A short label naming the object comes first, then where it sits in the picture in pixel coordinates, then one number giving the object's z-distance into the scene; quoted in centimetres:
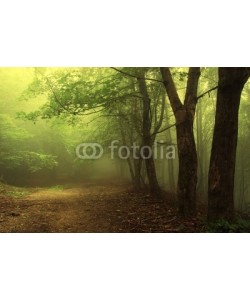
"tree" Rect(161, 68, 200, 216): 646
